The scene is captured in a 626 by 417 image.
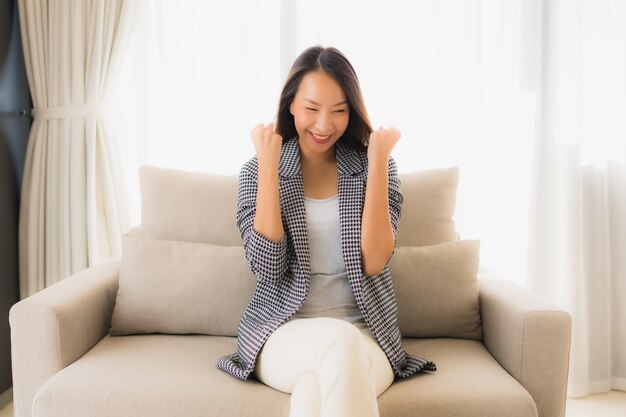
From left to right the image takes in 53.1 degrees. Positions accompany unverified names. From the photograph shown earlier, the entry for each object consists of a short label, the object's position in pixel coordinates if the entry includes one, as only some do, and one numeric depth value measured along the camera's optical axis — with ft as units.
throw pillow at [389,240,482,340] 6.34
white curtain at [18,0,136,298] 8.53
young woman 5.44
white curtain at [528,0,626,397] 8.57
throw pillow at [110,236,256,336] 6.33
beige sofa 5.10
